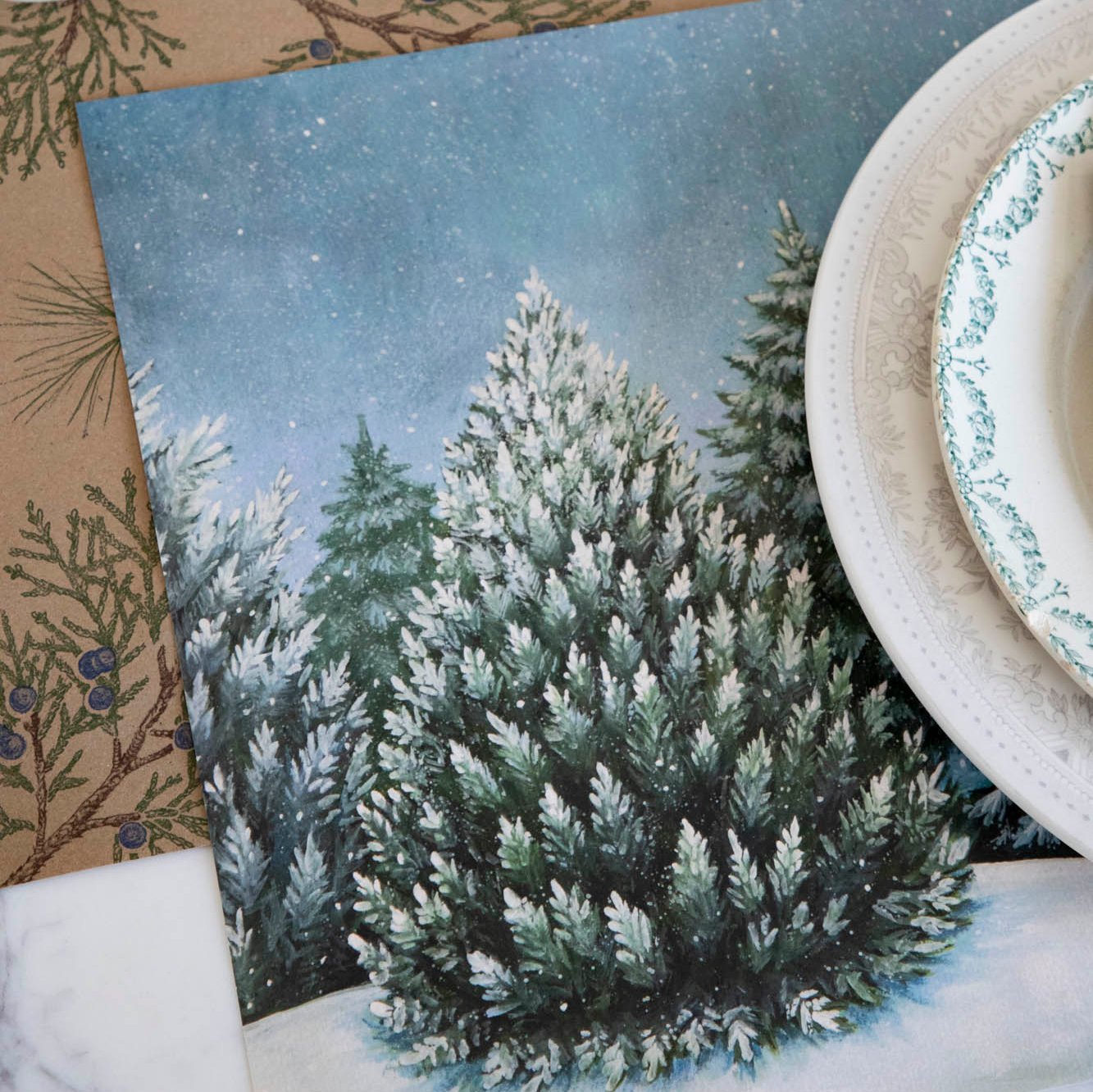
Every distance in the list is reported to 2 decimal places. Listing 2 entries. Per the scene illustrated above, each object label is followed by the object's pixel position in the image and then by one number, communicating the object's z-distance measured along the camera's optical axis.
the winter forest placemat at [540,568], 0.44
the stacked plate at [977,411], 0.38
